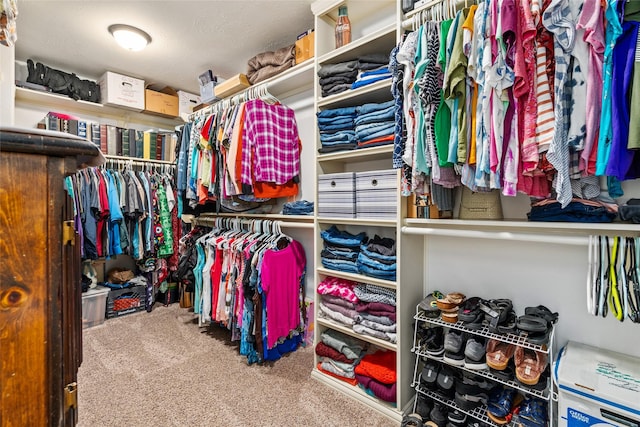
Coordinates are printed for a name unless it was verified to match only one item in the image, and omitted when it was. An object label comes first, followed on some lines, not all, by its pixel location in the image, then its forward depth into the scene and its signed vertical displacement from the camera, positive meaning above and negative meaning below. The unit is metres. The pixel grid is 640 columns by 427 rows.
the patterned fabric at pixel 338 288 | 1.90 -0.50
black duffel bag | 2.84 +1.20
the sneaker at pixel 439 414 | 1.51 -1.01
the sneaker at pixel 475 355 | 1.42 -0.67
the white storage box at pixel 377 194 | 1.71 +0.09
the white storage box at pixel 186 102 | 3.64 +1.27
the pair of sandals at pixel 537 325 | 1.29 -0.49
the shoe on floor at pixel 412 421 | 1.51 -1.04
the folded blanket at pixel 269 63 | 2.36 +1.15
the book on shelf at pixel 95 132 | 3.09 +0.75
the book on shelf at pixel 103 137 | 3.14 +0.72
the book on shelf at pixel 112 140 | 3.19 +0.70
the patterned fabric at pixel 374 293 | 1.75 -0.49
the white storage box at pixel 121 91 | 3.13 +1.21
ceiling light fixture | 2.38 +1.34
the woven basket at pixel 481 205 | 1.45 +0.02
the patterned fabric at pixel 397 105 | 1.50 +0.50
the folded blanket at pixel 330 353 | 1.93 -0.91
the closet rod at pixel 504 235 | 1.19 -0.11
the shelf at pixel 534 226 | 1.11 -0.07
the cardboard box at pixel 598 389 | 1.06 -0.64
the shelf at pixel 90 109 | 2.90 +1.04
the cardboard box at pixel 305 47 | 2.15 +1.14
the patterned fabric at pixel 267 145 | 2.20 +0.46
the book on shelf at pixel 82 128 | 2.98 +0.77
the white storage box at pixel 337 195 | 1.89 +0.09
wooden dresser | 0.47 -0.10
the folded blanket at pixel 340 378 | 1.88 -1.04
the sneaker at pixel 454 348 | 1.48 -0.66
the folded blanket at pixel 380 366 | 1.70 -0.89
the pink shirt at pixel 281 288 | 2.09 -0.56
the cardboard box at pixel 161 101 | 3.43 +1.21
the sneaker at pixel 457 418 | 1.46 -0.98
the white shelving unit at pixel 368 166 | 1.67 +0.30
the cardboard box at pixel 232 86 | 2.55 +1.03
